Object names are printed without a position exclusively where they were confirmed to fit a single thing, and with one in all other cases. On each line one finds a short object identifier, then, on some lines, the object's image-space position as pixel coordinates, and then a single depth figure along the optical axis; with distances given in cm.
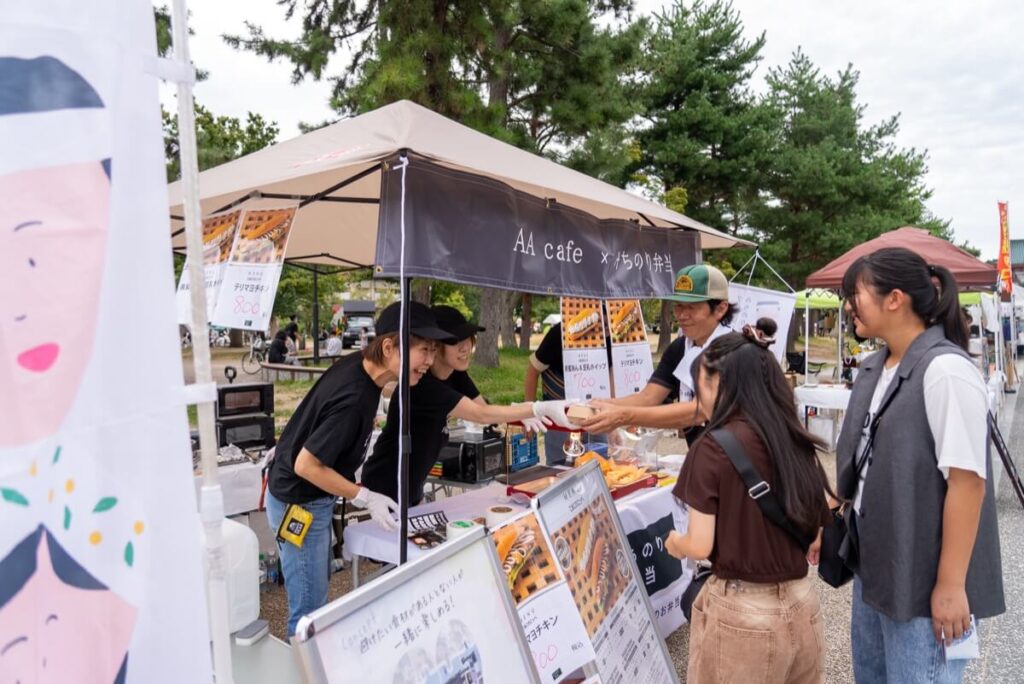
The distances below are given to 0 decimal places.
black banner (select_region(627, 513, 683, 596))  342
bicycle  1875
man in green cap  332
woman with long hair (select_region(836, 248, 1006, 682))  175
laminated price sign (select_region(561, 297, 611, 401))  366
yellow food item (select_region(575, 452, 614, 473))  378
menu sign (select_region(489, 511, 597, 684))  211
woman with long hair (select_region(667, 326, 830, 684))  182
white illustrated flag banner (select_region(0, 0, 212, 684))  88
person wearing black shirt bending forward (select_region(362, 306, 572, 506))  324
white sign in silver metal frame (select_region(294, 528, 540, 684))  139
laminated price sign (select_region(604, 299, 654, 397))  410
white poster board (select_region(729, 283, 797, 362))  573
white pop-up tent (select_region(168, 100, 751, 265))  252
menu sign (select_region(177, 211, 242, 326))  263
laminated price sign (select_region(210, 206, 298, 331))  257
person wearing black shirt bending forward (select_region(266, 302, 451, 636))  258
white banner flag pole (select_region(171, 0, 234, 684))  110
